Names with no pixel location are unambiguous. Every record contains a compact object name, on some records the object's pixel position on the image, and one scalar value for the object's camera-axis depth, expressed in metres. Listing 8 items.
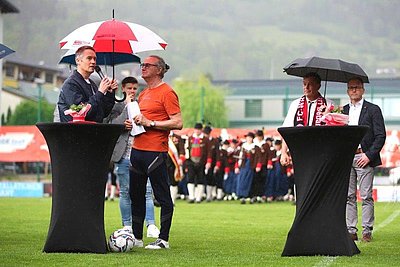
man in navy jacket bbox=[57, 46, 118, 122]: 11.21
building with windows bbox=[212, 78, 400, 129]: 45.99
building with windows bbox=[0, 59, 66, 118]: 88.31
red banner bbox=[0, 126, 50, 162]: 36.75
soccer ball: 11.52
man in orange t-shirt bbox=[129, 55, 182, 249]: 11.85
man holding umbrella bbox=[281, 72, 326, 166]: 11.87
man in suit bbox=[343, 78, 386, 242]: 13.56
